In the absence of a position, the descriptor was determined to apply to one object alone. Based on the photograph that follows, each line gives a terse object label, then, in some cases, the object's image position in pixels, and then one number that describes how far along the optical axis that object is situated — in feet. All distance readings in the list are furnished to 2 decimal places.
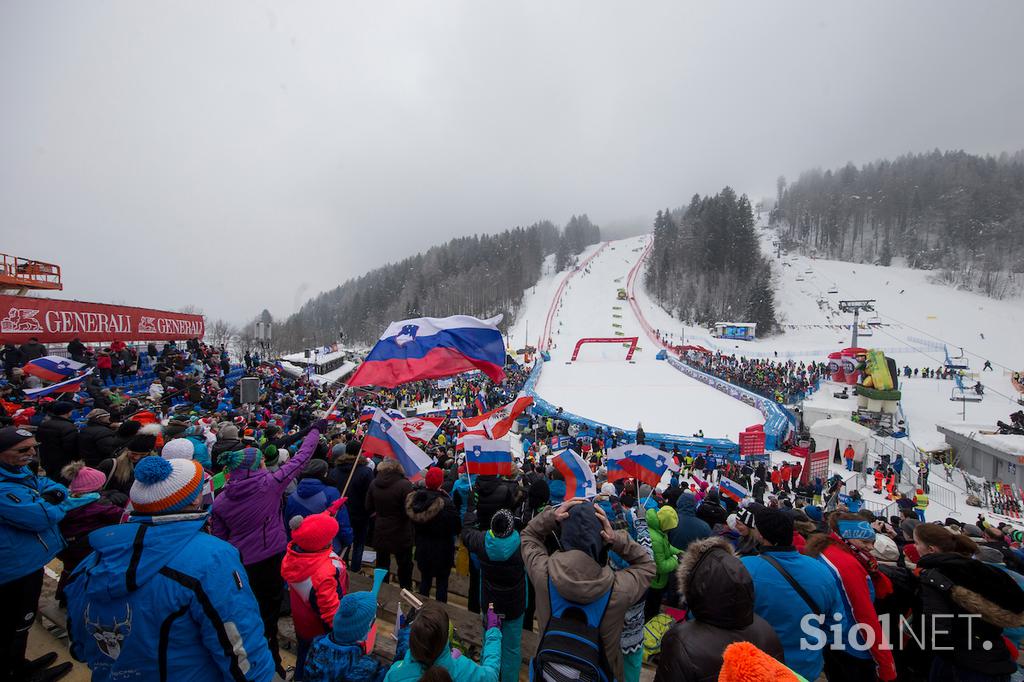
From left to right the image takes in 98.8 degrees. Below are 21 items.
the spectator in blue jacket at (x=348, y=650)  6.76
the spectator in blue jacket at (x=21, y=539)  8.05
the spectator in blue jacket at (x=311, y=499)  12.29
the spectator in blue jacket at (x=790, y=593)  7.95
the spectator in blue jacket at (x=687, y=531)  12.66
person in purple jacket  10.16
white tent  59.06
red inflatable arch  145.69
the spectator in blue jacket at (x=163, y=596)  5.42
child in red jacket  8.29
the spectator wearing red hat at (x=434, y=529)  12.10
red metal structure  49.01
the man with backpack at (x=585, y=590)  6.72
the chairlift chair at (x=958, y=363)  111.04
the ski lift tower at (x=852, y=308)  115.75
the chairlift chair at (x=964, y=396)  90.12
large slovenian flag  21.61
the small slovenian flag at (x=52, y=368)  31.24
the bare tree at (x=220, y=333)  211.00
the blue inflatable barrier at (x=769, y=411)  64.80
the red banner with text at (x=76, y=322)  41.29
